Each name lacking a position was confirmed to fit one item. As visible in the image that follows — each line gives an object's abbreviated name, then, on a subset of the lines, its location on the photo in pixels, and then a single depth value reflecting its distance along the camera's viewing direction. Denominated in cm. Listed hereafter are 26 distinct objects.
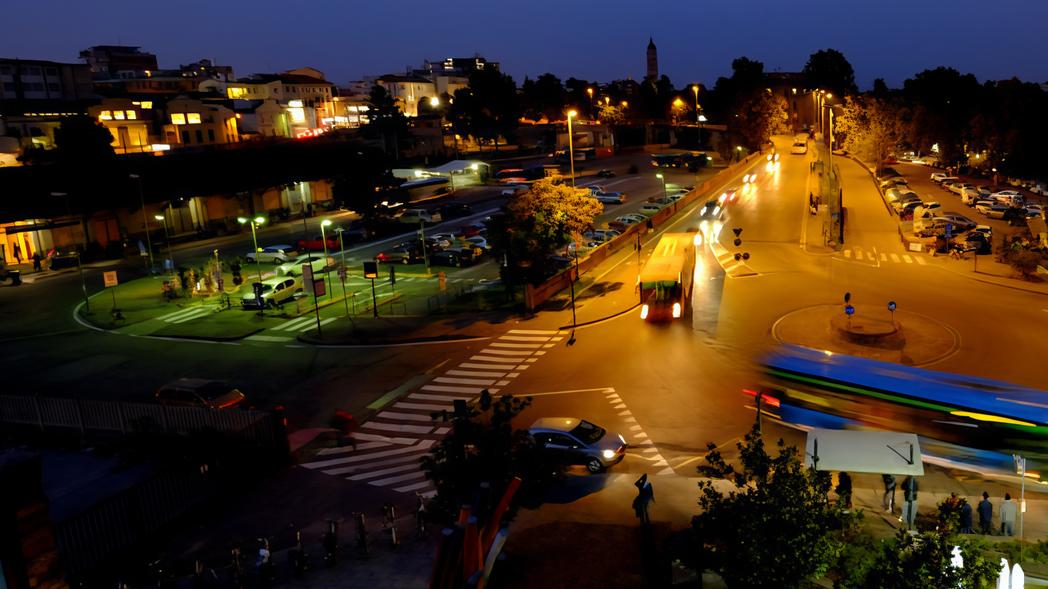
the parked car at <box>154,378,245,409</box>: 2953
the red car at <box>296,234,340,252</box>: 6659
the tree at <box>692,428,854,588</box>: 1259
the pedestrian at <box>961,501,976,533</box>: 1834
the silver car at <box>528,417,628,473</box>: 2345
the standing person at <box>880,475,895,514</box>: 1991
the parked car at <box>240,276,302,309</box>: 4775
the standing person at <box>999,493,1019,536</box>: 1830
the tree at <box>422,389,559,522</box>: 1509
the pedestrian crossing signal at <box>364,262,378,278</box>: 4294
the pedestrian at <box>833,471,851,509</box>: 1892
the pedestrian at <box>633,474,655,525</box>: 1778
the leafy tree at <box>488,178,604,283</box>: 4366
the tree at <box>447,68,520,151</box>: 15475
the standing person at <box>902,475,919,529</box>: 1845
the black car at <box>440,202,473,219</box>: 8225
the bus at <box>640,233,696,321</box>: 3956
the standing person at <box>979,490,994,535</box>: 1861
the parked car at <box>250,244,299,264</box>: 6359
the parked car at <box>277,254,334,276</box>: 5552
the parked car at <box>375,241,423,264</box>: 6034
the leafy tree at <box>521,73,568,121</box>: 19025
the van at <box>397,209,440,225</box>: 7888
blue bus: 2297
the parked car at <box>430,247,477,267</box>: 5841
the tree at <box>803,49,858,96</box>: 18262
